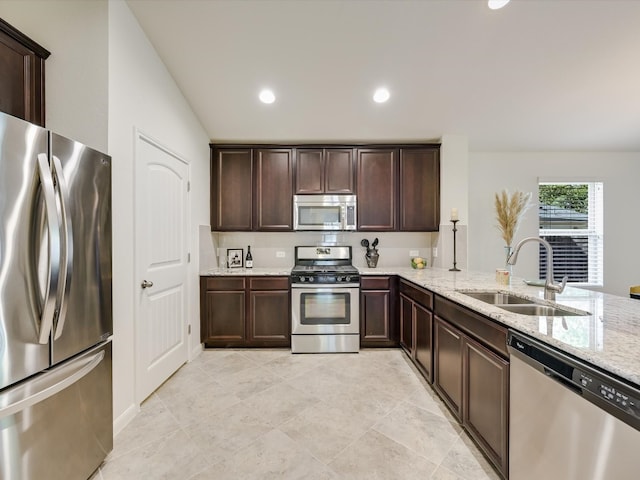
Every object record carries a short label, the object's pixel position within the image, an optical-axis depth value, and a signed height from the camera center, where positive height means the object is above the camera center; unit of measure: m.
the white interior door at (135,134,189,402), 2.18 -0.22
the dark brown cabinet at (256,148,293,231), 3.72 +0.66
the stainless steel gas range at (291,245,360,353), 3.26 -0.86
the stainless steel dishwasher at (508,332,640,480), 0.89 -0.68
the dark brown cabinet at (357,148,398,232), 3.74 +0.67
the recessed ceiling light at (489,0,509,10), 2.08 +1.76
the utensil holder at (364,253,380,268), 3.89 -0.31
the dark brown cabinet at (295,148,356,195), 3.72 +0.89
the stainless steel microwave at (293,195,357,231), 3.69 +0.34
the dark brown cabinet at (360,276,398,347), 3.35 -0.90
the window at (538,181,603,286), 4.11 +0.22
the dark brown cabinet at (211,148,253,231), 3.71 +0.65
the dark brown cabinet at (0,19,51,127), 1.62 +1.00
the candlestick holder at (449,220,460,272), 3.41 -0.16
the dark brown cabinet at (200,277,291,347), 3.36 -0.90
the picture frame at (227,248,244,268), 3.86 -0.28
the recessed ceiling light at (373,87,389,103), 2.97 +1.54
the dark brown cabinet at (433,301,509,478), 1.47 -0.94
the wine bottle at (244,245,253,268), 3.87 -0.32
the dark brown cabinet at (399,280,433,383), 2.47 -0.87
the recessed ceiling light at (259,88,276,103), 3.00 +1.53
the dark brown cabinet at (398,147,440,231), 3.72 +0.65
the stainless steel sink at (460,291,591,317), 1.68 -0.46
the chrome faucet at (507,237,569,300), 1.84 -0.30
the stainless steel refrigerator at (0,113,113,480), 1.12 -0.31
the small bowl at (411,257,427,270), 3.71 -0.34
